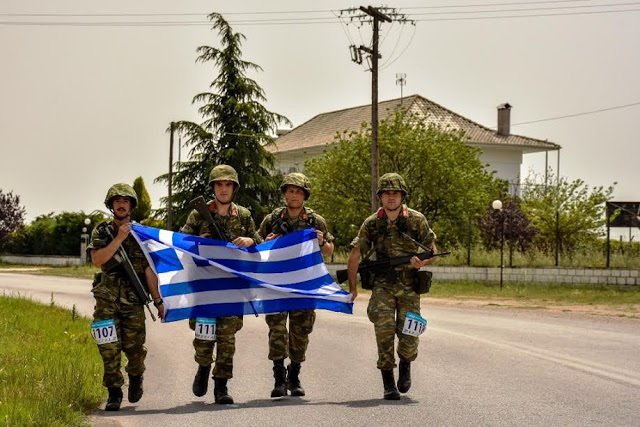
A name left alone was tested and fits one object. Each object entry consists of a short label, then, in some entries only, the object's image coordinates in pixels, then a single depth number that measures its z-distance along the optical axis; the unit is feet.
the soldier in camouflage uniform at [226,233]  28.40
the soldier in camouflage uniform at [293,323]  29.91
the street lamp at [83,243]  189.80
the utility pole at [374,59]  103.14
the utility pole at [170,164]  158.20
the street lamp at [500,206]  98.12
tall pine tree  159.84
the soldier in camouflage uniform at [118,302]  27.50
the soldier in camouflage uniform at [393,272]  29.30
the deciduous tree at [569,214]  119.34
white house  220.23
